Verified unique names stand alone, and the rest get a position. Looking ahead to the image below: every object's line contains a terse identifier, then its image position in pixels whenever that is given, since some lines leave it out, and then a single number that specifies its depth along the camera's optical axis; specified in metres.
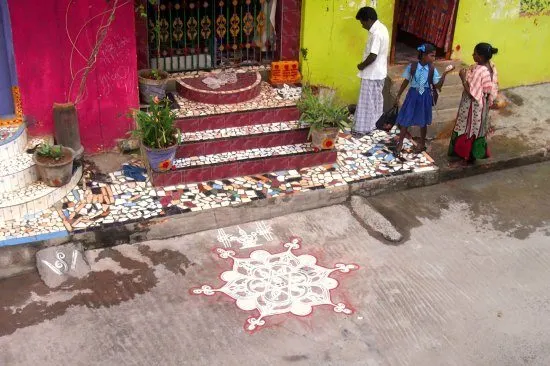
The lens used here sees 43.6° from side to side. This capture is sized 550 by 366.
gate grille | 8.47
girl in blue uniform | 7.79
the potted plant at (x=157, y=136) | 7.28
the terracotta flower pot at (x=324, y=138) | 7.92
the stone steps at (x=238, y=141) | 7.66
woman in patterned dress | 7.76
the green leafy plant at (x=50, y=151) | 7.12
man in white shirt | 8.06
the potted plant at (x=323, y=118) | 7.91
